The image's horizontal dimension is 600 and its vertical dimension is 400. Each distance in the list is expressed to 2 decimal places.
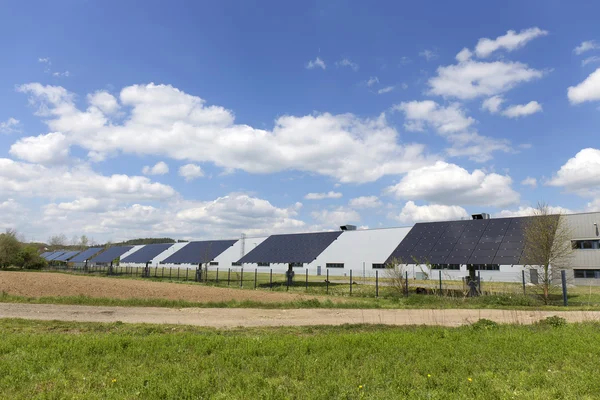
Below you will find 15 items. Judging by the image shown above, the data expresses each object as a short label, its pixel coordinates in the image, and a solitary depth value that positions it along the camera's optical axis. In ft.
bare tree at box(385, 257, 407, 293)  91.15
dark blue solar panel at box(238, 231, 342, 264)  142.82
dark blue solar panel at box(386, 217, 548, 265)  90.94
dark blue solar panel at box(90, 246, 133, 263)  257.34
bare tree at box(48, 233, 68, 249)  536.83
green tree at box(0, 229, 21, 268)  245.04
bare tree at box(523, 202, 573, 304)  81.41
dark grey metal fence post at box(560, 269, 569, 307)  69.62
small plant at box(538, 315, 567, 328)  41.22
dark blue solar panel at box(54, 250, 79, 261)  333.01
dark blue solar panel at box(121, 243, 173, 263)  251.60
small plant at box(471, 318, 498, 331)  39.04
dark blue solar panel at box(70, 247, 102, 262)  286.66
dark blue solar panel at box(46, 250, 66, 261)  341.78
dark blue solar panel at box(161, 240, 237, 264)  191.42
